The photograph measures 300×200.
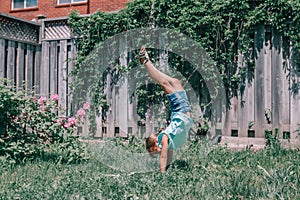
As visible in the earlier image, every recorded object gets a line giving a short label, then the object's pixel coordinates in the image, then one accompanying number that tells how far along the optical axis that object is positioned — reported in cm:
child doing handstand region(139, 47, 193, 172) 433
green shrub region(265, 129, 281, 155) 540
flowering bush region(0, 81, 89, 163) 480
